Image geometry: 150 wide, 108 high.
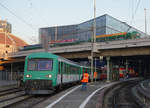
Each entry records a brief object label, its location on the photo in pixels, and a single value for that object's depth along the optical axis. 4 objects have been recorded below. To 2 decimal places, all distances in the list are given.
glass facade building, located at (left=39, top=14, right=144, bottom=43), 62.50
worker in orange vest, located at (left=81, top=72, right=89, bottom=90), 15.20
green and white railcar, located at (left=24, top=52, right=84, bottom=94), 12.64
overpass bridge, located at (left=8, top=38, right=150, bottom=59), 26.83
